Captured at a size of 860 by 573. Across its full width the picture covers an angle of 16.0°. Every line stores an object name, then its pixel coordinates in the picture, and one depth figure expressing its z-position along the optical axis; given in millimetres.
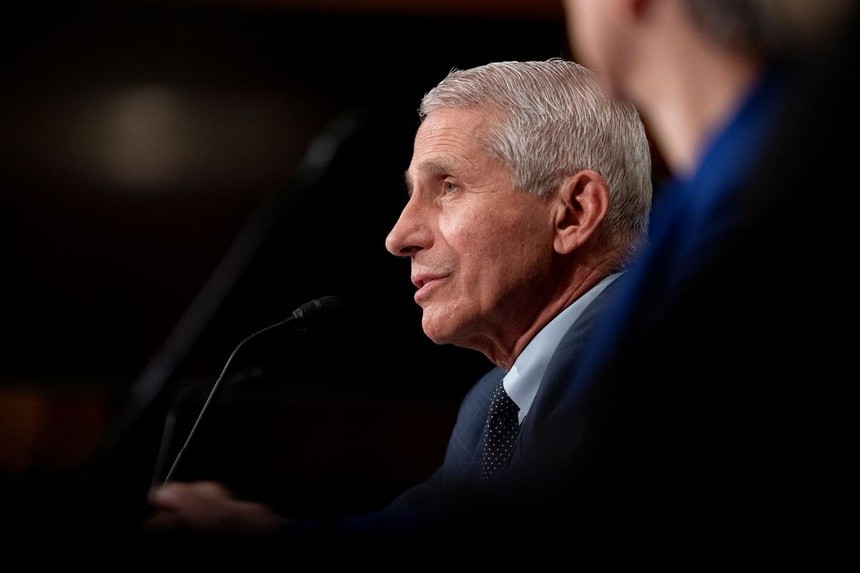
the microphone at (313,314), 2343
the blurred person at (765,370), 1580
